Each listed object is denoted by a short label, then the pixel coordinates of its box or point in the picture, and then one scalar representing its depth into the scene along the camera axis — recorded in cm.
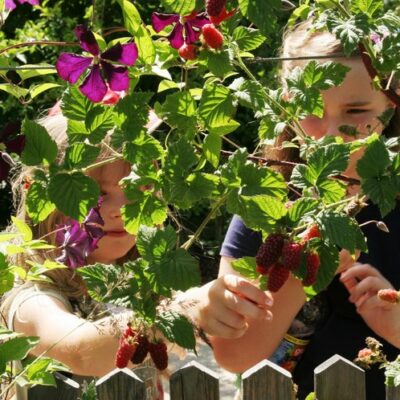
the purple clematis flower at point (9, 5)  174
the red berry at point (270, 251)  151
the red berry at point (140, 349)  160
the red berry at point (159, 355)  161
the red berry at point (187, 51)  159
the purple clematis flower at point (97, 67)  159
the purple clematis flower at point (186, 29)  159
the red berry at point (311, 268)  152
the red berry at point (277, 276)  153
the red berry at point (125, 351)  161
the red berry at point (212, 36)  158
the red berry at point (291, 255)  150
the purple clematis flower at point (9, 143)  162
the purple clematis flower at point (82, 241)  184
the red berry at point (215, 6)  152
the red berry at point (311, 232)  154
